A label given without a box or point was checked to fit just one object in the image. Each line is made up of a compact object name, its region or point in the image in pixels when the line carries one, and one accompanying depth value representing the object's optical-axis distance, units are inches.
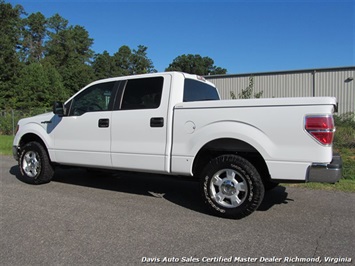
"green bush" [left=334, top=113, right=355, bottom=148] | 463.5
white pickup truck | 168.7
